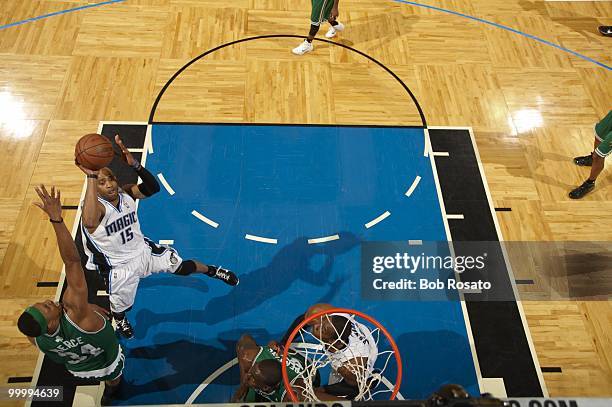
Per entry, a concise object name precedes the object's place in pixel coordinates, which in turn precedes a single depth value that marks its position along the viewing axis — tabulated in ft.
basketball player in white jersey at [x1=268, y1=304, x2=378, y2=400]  13.74
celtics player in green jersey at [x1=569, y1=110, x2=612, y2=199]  19.78
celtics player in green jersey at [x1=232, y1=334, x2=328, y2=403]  12.71
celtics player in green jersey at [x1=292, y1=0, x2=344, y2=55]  23.76
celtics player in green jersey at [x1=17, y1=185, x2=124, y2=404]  11.79
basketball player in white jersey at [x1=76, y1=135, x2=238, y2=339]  14.24
